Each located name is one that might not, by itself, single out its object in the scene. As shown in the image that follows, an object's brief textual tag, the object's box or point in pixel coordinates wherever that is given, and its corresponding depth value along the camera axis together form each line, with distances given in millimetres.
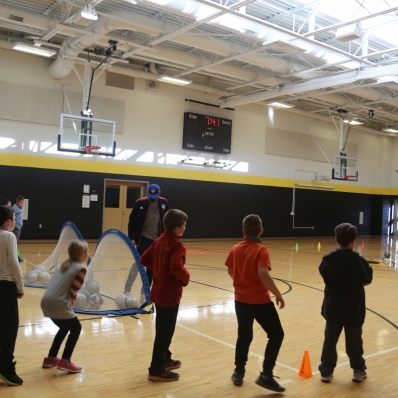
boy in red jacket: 3963
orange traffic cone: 4309
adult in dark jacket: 6578
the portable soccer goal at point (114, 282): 6398
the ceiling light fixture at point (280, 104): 20297
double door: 17969
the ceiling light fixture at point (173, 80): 16934
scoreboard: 19484
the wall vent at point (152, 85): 18375
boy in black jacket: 4043
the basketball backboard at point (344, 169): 22031
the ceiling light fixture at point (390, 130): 25183
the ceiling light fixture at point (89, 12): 10844
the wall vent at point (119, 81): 17438
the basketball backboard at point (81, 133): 14117
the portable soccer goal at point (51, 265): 8055
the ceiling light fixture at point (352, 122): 22762
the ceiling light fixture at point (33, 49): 14078
